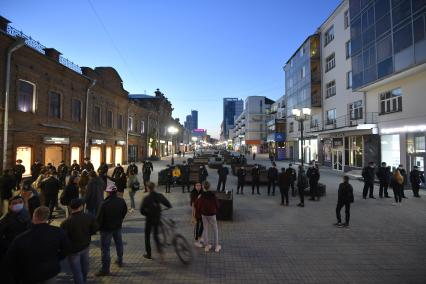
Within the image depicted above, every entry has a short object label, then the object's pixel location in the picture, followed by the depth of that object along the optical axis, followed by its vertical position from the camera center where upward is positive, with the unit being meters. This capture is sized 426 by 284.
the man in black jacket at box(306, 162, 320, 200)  13.48 -1.36
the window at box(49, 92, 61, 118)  19.25 +3.35
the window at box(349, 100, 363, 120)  25.58 +3.93
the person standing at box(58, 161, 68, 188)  12.17 -0.96
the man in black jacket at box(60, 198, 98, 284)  4.71 -1.44
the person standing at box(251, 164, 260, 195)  15.92 -1.42
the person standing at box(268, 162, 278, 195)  15.38 -1.35
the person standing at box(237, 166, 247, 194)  15.69 -1.45
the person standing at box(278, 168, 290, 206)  12.30 -1.41
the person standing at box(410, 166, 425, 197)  14.57 -1.51
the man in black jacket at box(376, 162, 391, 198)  14.15 -1.32
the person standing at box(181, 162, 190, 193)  16.62 -1.44
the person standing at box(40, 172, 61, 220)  9.27 -1.26
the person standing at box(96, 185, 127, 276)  5.67 -1.50
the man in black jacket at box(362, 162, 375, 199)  14.05 -1.36
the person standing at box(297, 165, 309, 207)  12.35 -1.51
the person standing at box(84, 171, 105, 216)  8.18 -1.29
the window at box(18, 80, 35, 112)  16.10 +3.34
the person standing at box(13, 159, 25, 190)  12.65 -0.86
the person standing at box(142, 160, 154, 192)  16.28 -1.10
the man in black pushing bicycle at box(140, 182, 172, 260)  6.54 -1.53
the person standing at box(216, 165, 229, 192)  15.38 -1.31
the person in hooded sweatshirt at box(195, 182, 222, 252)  7.05 -1.50
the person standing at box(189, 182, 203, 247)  7.36 -1.97
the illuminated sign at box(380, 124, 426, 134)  17.22 +1.54
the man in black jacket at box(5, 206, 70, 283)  3.63 -1.35
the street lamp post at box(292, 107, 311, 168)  17.81 +2.50
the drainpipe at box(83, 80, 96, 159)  23.30 +2.71
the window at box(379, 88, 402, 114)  19.81 +3.79
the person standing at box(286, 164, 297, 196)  12.75 -1.27
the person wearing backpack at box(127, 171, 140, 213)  11.16 -1.39
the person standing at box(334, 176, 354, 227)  9.10 -1.54
